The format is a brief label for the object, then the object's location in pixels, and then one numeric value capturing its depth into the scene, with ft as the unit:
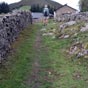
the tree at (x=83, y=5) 113.81
